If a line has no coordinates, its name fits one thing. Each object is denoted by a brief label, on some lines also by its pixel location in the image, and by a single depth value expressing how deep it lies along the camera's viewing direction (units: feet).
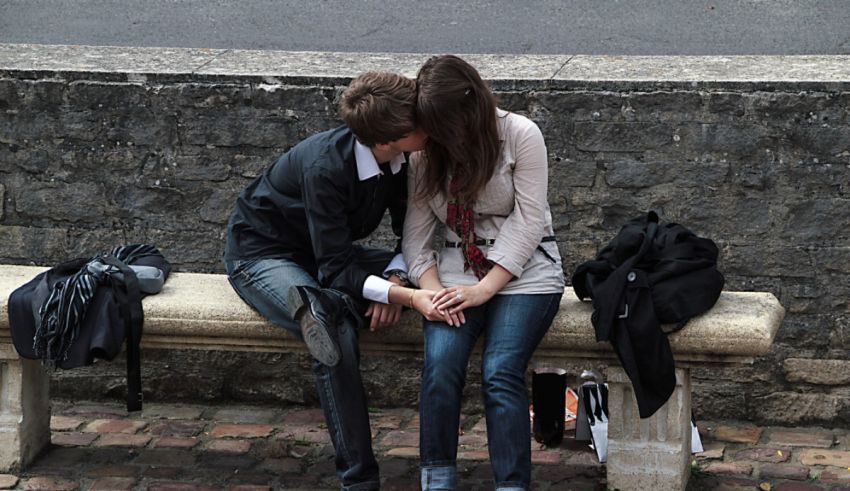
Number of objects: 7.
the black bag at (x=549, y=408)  30.60
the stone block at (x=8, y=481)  28.58
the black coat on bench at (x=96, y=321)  27.20
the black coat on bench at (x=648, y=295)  25.85
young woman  25.30
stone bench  26.37
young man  25.38
